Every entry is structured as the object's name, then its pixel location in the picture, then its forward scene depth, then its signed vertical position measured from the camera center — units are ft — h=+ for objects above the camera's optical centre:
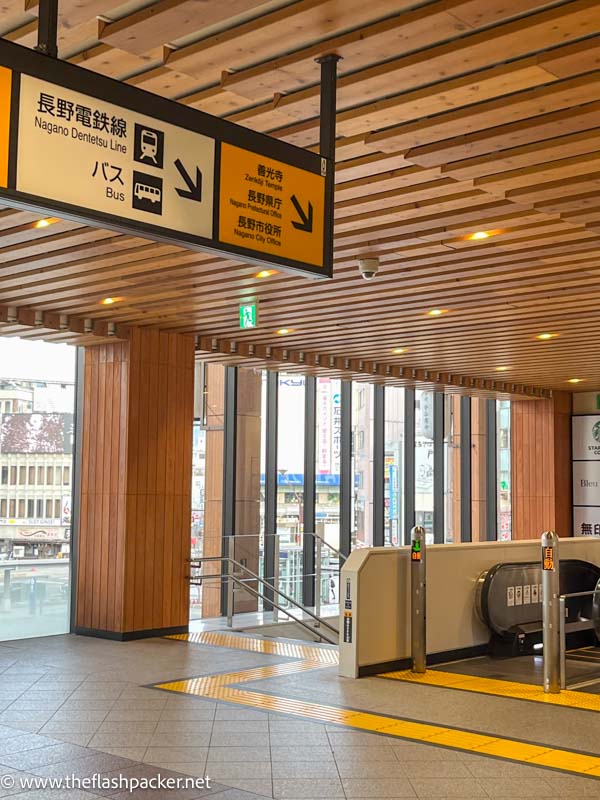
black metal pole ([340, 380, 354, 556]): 53.67 +0.21
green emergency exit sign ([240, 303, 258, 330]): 30.40 +4.92
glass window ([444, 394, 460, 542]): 62.85 +0.56
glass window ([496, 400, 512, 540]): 65.26 +0.55
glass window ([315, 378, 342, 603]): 52.60 +0.91
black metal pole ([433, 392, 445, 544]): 61.62 +0.23
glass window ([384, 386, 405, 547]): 57.36 +0.55
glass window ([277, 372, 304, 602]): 50.16 +0.93
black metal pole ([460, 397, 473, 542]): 63.57 +0.39
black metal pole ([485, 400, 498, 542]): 65.36 +0.15
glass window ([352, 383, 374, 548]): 54.90 +0.67
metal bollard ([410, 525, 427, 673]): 28.86 -3.72
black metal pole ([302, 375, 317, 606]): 51.42 +1.18
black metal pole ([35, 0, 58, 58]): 10.53 +4.83
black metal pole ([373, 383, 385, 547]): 56.13 +0.58
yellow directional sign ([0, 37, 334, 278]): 10.07 +3.48
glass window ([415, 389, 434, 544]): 60.13 +0.96
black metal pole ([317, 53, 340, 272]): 13.35 +4.71
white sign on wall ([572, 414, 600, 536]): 54.34 +0.12
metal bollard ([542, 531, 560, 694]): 26.32 -3.68
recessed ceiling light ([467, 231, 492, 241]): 22.32 +5.50
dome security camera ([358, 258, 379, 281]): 24.59 +5.23
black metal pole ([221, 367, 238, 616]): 47.44 +1.05
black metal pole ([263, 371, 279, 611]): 49.44 +0.76
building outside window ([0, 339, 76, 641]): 35.96 -0.68
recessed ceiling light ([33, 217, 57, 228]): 21.68 +5.54
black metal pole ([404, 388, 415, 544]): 58.80 +0.69
